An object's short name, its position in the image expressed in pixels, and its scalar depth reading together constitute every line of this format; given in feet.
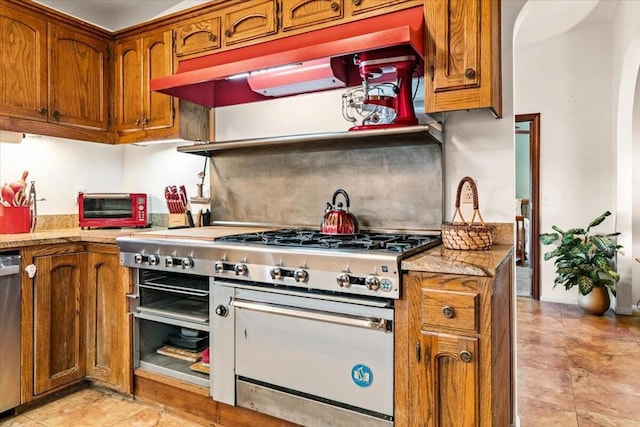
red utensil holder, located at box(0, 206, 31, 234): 7.81
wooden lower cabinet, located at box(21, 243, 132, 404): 7.00
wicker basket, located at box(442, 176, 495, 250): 5.62
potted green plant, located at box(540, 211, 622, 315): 12.84
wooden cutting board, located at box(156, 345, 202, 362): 7.14
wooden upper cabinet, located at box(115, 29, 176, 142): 8.44
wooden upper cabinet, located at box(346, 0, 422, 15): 6.13
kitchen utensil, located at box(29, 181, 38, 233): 8.36
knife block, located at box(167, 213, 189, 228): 8.85
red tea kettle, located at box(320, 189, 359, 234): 6.73
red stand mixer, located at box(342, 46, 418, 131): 6.30
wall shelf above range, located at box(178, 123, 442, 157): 6.08
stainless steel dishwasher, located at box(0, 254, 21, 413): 6.63
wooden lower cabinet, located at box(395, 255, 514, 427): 4.42
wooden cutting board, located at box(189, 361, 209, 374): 6.70
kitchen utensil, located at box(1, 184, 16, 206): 7.86
